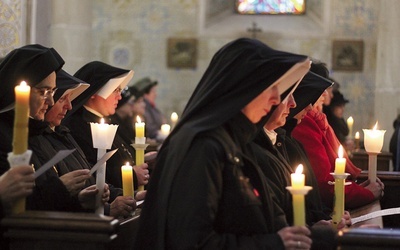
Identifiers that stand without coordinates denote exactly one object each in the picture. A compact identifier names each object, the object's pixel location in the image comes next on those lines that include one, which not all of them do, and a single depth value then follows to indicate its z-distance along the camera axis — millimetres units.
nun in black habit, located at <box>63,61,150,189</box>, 6430
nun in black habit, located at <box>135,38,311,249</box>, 3584
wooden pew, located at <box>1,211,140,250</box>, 3717
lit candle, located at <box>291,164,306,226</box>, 3508
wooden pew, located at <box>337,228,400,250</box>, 3615
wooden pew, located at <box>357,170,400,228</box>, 7648
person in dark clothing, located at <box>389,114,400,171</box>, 10952
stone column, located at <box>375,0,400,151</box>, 15188
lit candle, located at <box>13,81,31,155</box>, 3779
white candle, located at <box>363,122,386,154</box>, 5816
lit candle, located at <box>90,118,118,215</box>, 4570
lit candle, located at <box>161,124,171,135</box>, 7838
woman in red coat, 6219
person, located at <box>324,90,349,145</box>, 12799
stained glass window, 18734
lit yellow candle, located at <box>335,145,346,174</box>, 4539
